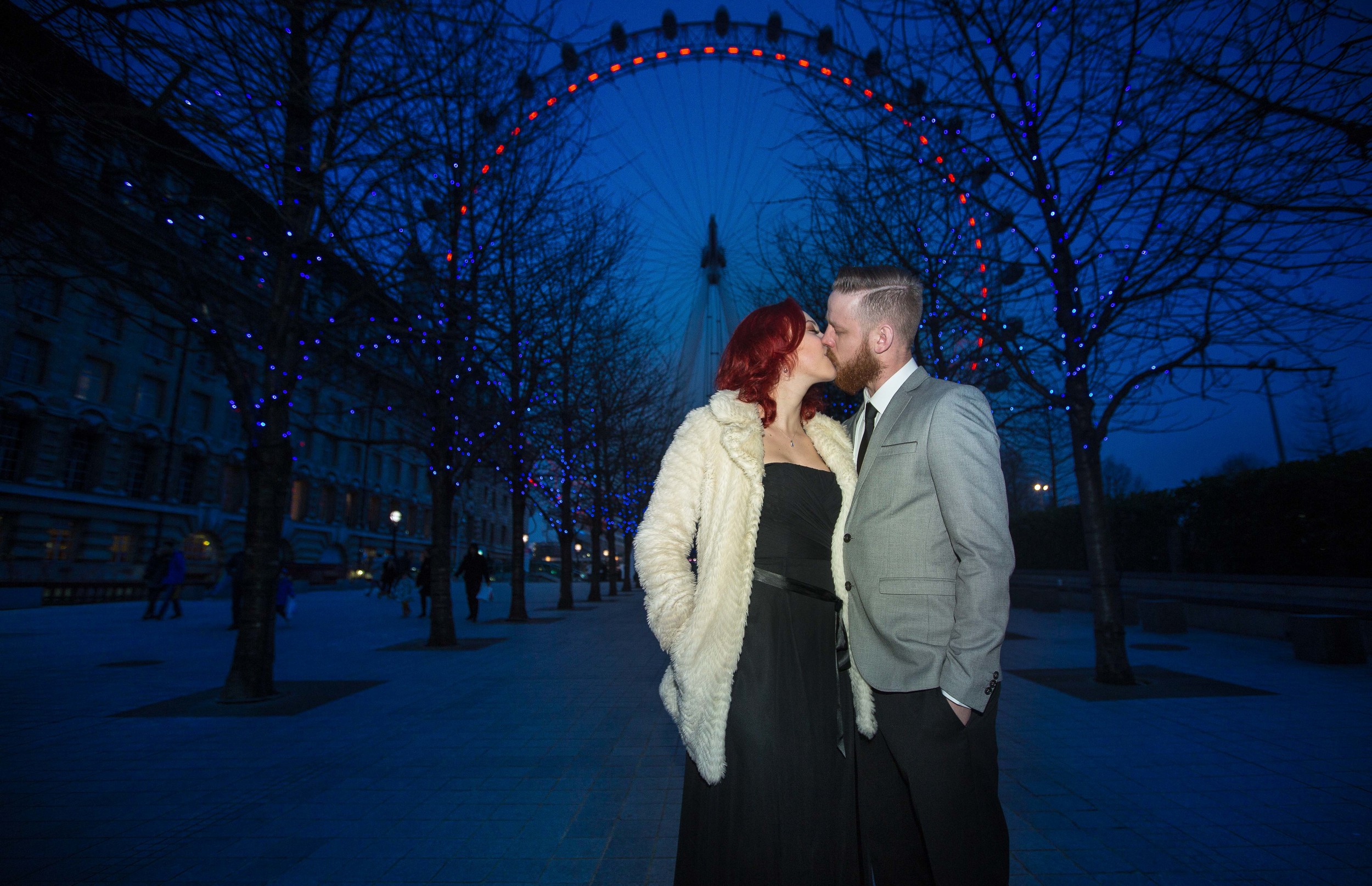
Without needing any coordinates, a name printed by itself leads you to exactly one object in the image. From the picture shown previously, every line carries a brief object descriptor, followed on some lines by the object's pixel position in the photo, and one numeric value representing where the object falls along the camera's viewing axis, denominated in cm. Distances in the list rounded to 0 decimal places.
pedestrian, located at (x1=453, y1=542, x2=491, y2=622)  2009
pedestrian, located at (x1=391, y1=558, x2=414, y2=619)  2217
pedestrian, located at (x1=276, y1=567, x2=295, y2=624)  1822
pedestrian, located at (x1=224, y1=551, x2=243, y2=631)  1594
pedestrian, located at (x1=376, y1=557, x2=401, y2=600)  2938
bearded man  214
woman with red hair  234
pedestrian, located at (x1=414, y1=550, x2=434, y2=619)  2038
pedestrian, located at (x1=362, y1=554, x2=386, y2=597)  3834
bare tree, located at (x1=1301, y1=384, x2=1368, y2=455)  2705
